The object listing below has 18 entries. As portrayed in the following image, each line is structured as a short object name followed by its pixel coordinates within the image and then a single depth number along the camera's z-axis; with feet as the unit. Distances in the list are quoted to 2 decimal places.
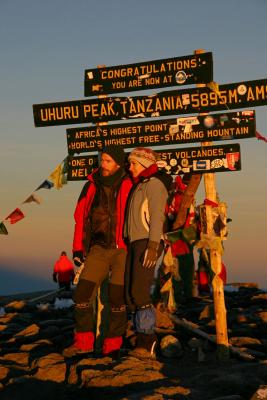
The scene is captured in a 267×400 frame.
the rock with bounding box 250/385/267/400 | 18.65
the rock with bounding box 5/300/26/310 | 54.29
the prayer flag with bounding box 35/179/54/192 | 33.76
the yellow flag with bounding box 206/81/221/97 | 30.01
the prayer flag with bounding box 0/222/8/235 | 36.24
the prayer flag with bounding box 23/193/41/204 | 35.35
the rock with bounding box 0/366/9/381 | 26.43
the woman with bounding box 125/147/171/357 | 27.30
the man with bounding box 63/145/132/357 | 28.73
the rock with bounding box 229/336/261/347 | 30.53
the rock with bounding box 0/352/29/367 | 29.40
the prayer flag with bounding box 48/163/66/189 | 33.22
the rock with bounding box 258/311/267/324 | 36.22
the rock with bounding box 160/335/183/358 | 28.96
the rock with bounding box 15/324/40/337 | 36.78
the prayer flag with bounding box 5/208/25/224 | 36.11
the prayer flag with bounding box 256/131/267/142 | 33.19
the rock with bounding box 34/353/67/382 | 25.57
